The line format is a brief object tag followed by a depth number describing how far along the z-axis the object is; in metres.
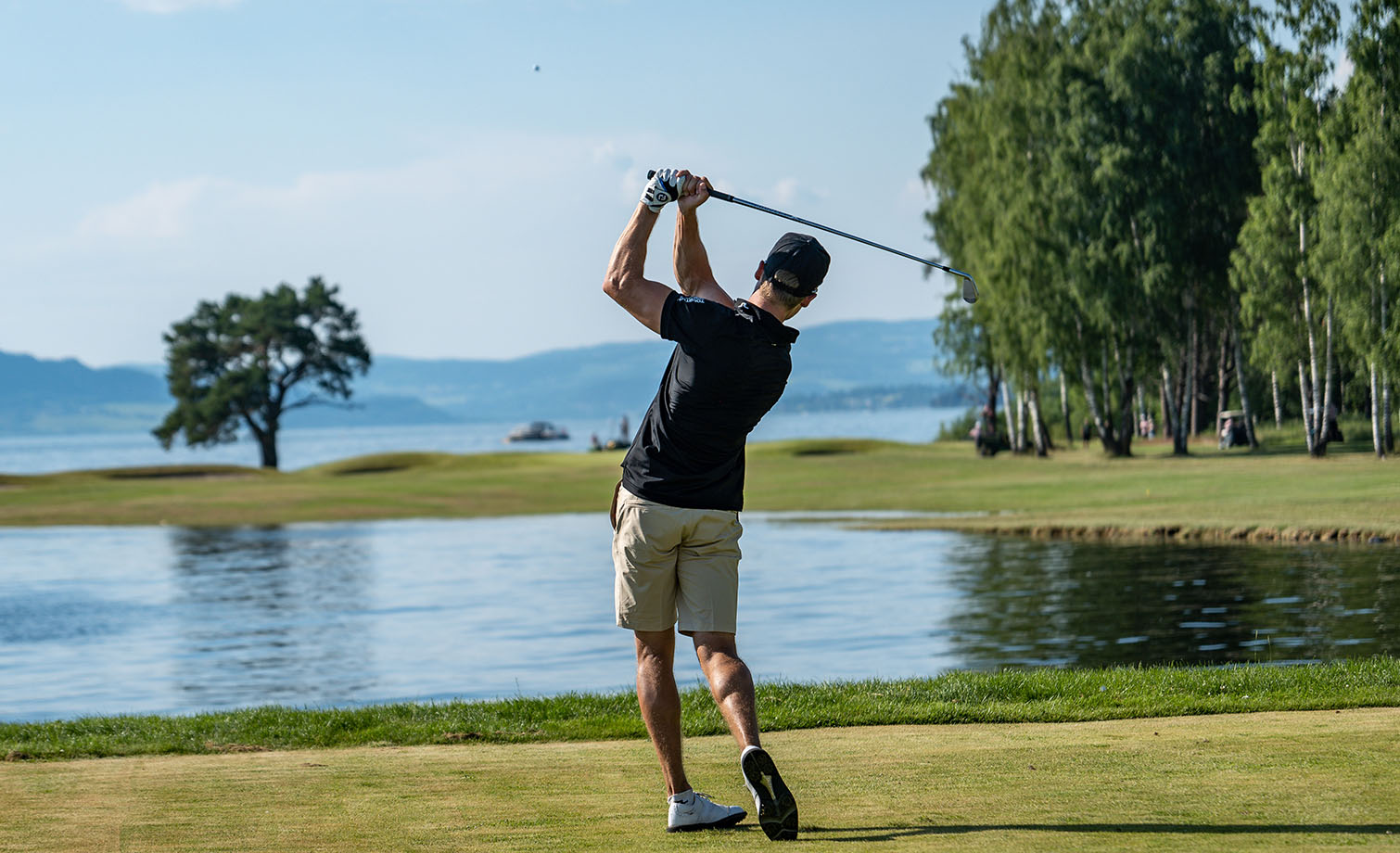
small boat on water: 184.50
